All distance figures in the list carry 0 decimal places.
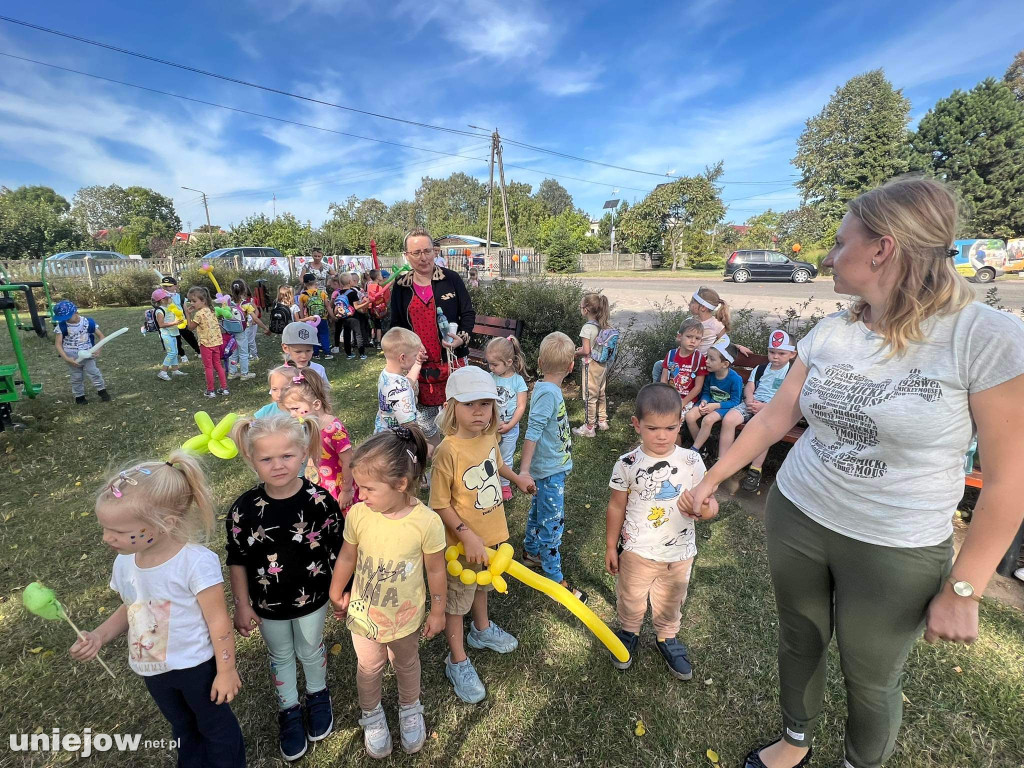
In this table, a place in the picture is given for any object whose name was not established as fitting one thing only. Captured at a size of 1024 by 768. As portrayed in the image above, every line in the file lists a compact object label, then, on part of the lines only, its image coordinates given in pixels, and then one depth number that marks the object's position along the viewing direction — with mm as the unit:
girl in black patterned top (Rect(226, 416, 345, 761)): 1962
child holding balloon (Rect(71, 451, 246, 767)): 1608
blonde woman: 1302
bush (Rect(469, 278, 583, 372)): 7461
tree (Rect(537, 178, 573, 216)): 92500
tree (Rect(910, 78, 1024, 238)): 30156
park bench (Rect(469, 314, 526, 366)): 6691
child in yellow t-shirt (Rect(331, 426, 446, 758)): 1899
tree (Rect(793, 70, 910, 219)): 35594
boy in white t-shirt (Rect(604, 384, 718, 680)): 2291
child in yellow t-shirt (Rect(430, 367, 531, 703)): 2303
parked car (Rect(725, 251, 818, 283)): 25000
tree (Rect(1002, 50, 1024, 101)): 36844
